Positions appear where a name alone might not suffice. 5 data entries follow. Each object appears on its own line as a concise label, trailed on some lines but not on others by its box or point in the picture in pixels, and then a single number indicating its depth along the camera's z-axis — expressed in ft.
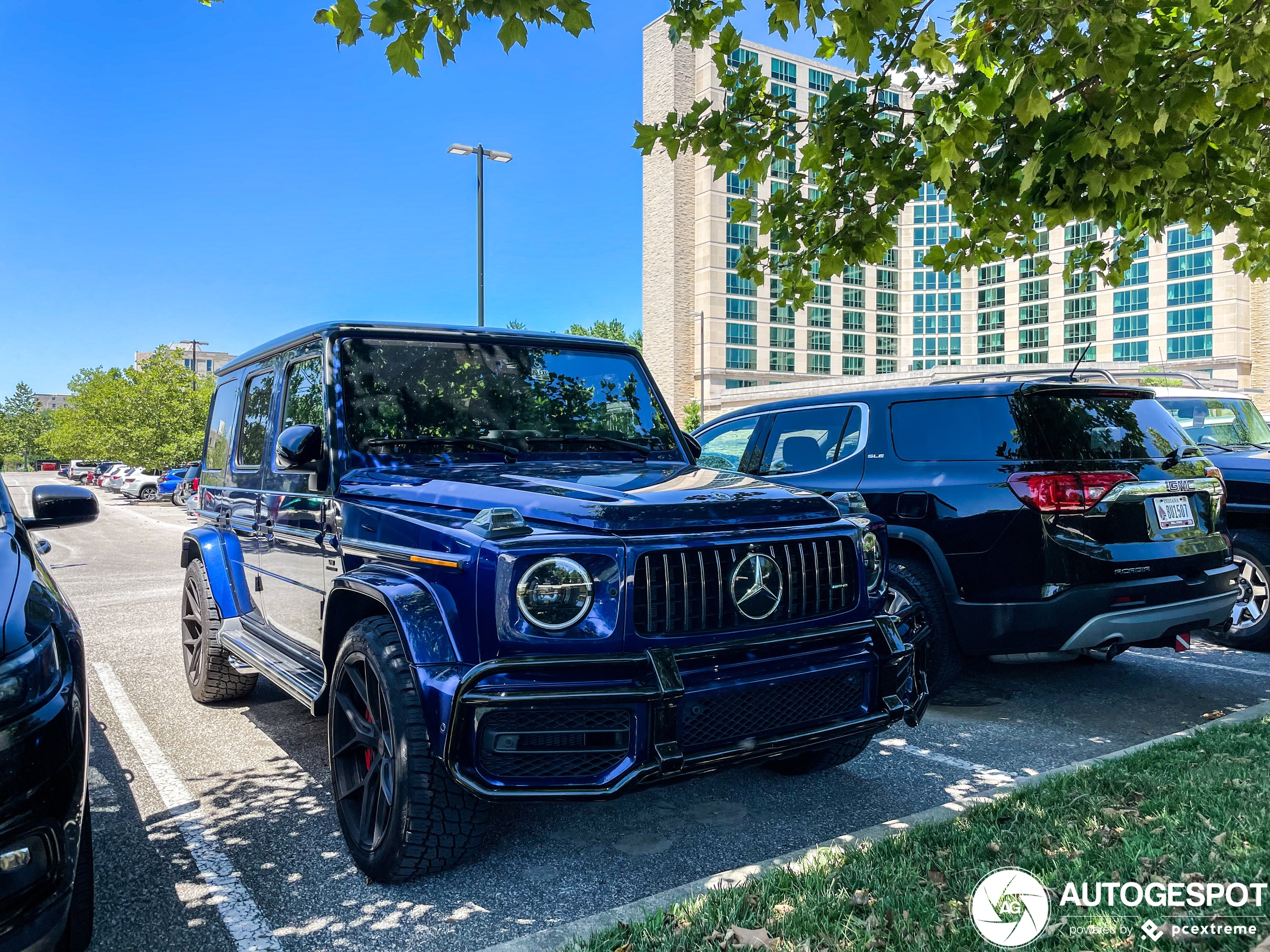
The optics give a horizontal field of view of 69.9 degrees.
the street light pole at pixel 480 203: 52.08
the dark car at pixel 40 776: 6.84
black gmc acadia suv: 15.85
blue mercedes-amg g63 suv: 9.09
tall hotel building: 228.22
